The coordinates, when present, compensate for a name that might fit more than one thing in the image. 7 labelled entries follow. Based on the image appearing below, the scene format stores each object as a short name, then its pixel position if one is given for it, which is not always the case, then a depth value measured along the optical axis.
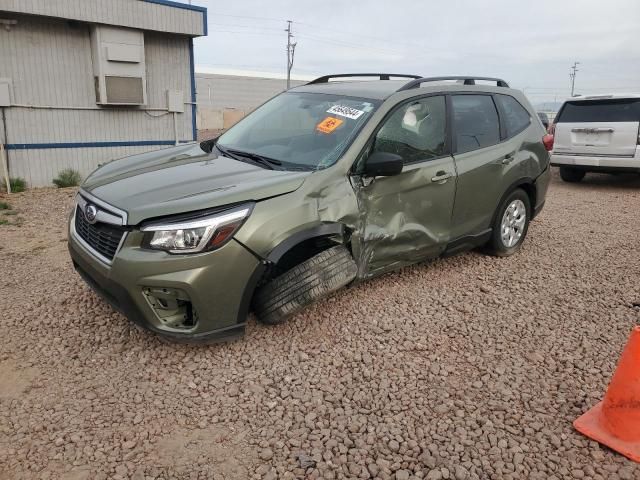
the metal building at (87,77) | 9.01
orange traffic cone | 2.57
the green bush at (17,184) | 9.21
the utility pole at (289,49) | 56.23
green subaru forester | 3.07
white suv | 9.29
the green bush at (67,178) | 9.77
